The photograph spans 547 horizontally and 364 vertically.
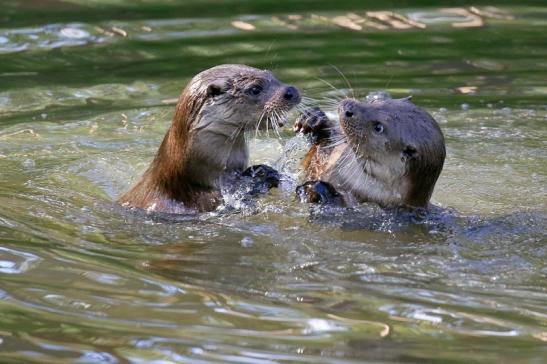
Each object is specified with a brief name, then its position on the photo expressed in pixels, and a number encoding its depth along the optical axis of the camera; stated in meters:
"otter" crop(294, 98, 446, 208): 11.51
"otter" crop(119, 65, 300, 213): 11.75
